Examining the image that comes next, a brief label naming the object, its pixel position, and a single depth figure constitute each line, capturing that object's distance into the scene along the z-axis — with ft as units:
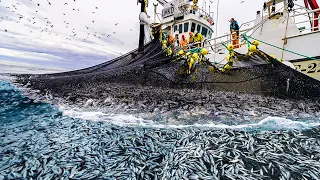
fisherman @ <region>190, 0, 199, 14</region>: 59.19
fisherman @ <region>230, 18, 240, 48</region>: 42.47
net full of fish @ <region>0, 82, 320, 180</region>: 8.95
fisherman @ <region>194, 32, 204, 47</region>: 47.34
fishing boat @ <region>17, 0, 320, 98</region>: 21.50
